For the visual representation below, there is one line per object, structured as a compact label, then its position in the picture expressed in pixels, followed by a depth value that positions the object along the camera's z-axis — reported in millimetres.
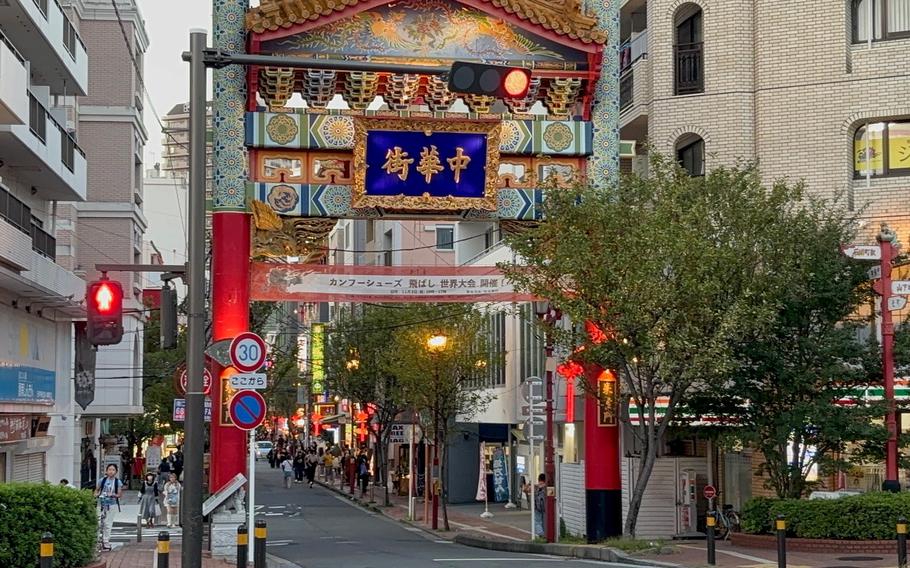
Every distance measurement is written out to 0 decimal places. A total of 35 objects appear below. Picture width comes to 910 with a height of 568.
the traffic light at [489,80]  14898
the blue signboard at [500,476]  52781
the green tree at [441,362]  43656
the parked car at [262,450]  121544
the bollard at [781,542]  20984
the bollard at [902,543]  20844
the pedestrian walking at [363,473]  61188
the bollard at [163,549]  16953
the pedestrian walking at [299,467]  78062
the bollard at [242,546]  19078
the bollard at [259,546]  19844
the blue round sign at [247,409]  18766
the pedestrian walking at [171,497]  41375
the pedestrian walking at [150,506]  41938
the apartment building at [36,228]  31234
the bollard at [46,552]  15617
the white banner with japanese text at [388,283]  28875
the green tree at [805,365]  27188
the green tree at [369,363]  54281
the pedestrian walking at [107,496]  29875
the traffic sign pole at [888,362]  25219
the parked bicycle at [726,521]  30797
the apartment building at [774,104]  32375
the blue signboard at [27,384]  31647
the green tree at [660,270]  25891
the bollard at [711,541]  23766
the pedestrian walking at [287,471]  67938
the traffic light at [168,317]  19172
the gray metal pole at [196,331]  16906
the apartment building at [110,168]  53844
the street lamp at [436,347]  43000
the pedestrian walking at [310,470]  75812
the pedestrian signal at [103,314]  19172
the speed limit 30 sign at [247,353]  18812
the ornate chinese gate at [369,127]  27875
